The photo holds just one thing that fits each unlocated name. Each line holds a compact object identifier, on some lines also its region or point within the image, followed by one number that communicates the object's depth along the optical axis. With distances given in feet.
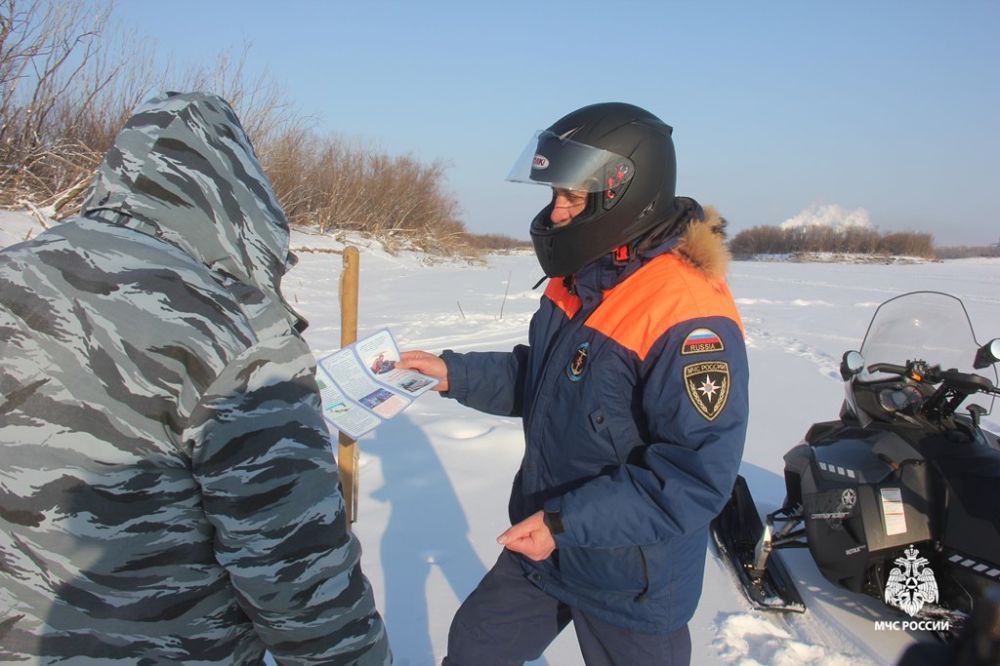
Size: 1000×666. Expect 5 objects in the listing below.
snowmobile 7.77
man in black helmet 4.59
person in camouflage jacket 2.79
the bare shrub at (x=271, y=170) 24.43
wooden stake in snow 6.03
